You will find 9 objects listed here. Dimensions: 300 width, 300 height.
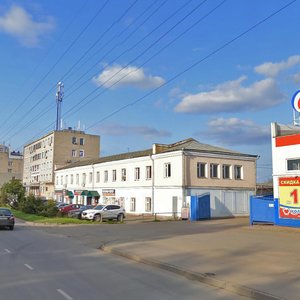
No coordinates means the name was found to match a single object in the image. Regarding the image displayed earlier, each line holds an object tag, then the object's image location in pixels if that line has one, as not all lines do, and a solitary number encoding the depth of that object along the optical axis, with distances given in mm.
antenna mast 66562
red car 46878
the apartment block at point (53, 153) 92812
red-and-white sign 29109
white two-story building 43344
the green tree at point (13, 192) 62294
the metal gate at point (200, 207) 40594
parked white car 39625
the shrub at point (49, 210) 43906
